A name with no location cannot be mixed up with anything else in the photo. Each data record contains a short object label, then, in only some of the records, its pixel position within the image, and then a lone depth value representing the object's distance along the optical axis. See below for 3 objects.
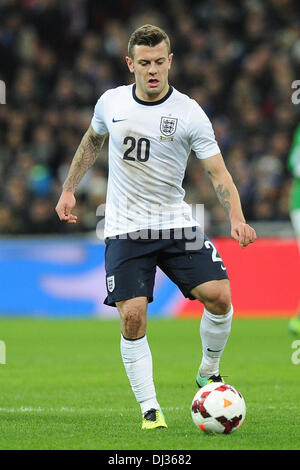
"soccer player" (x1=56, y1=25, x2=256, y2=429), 12.13
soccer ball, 11.37
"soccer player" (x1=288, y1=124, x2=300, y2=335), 22.56
